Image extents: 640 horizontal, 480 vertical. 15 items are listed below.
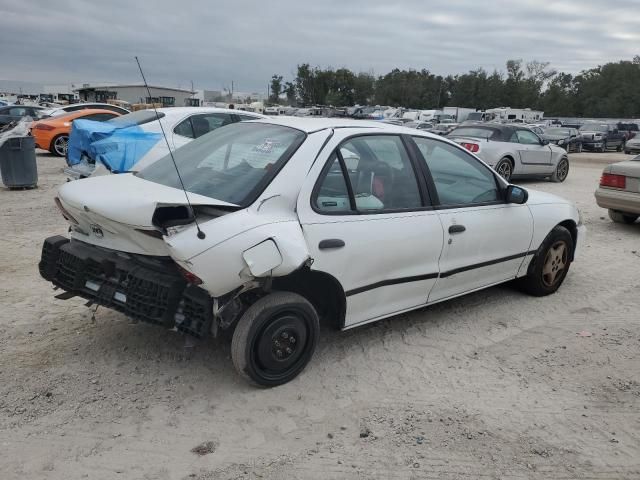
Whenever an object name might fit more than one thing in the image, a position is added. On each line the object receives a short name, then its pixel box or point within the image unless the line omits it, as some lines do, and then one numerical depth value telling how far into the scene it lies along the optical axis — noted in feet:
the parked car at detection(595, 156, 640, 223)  26.37
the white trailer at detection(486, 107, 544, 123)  151.74
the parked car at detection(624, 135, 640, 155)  86.48
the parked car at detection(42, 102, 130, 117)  56.57
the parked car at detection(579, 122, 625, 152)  95.91
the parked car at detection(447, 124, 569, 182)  41.76
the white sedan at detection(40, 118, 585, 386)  9.71
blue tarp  23.52
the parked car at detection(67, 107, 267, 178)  23.63
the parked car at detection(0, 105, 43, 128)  70.71
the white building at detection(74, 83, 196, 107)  167.07
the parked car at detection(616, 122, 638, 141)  106.57
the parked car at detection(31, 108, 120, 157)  48.19
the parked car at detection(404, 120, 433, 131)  92.44
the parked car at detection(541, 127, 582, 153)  90.89
